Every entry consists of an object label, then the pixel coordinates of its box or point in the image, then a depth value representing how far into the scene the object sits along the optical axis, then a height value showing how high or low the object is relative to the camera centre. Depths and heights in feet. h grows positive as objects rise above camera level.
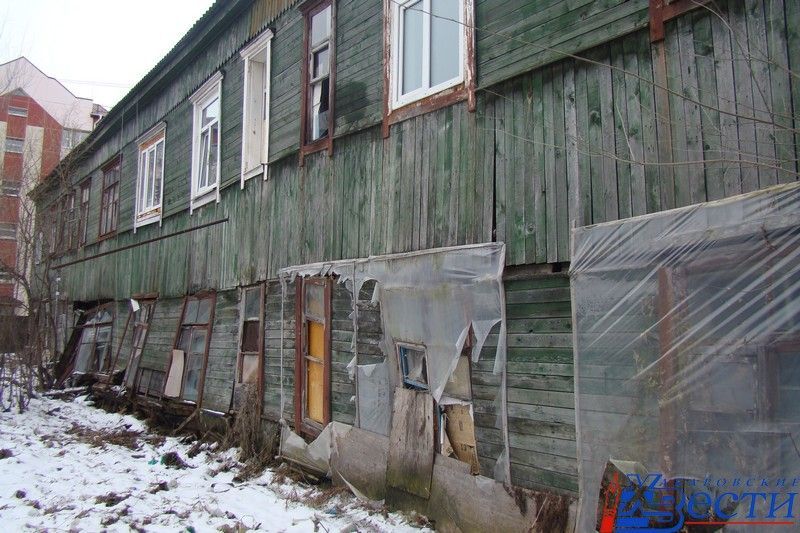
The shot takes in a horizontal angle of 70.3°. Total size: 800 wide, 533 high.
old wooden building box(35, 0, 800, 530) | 11.68 +3.27
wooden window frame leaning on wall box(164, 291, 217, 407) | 30.60 -1.95
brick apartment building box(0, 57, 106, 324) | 99.49 +37.37
